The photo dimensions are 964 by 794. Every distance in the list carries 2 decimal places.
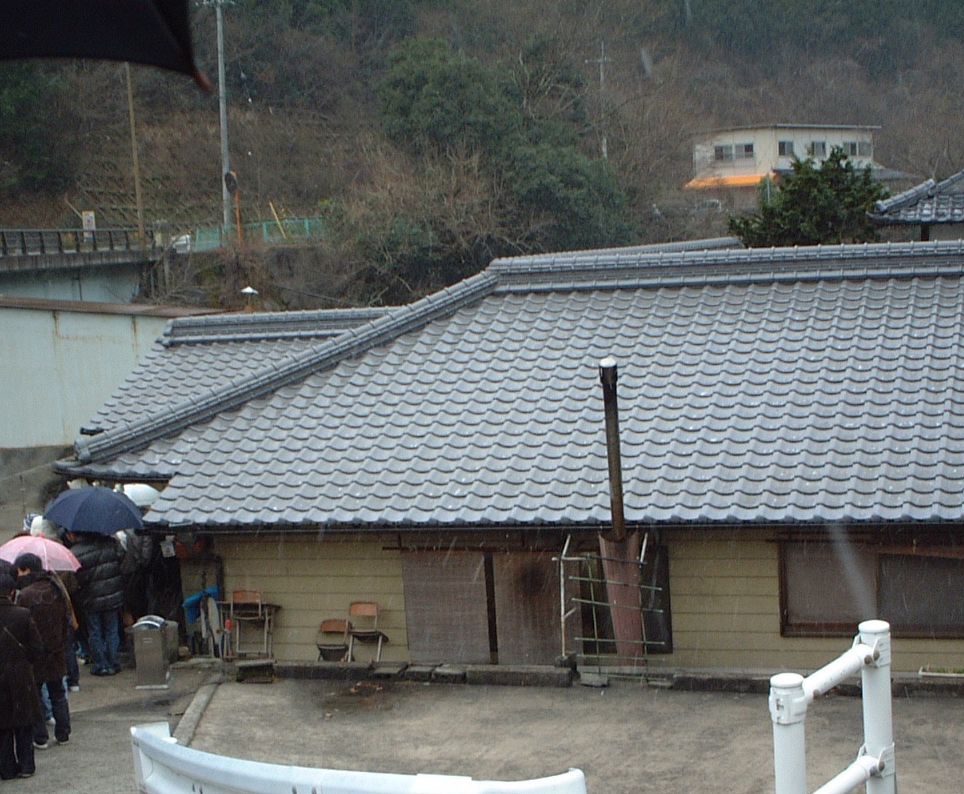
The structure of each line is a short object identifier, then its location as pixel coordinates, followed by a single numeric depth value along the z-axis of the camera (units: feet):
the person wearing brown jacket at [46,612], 26.91
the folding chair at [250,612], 37.63
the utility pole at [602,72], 140.67
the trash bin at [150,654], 35.55
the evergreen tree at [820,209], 71.82
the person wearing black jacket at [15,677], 24.59
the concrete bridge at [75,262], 101.40
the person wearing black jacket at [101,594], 36.32
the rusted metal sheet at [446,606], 35.91
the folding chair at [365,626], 36.65
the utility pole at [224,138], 130.72
